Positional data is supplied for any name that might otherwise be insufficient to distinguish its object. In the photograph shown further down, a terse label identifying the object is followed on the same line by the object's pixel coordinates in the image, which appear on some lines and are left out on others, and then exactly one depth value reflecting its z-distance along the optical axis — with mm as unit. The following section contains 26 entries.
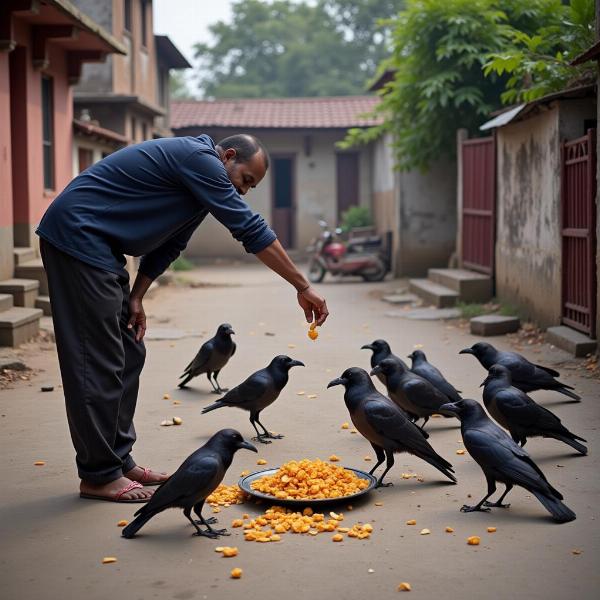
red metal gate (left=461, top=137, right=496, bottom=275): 14367
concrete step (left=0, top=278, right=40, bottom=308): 11359
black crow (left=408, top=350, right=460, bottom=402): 6725
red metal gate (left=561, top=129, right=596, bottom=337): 9445
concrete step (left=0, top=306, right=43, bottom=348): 9945
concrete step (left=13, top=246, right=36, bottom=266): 12289
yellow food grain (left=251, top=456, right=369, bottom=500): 4812
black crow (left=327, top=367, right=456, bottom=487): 5246
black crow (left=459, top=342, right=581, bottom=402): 7145
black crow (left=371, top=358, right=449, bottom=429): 6379
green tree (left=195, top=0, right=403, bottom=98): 42156
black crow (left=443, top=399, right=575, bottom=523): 4617
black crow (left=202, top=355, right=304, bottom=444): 6414
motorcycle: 20516
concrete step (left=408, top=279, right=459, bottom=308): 14312
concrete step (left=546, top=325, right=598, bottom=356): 9195
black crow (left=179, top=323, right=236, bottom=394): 8047
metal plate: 4699
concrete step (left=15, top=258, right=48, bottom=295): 12188
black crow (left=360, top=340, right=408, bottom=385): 7336
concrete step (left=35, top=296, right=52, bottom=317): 12000
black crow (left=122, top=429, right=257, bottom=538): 4363
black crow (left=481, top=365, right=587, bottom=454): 5773
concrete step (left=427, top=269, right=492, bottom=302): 14086
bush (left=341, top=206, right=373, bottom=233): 25109
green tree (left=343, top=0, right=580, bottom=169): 15859
